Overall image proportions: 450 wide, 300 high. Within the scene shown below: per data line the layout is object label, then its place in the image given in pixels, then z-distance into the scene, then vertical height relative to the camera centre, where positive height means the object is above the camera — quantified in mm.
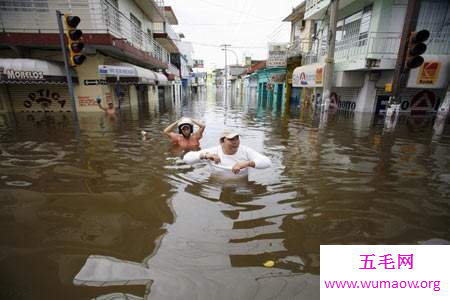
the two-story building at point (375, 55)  13547 +1538
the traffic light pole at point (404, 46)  9234 +1343
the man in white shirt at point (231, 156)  4125 -1272
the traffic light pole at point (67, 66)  8812 +354
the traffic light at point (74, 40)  7910 +1127
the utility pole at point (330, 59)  14638 +1267
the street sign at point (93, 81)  15633 -246
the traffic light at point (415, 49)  7875 +1025
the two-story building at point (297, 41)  23391 +3621
